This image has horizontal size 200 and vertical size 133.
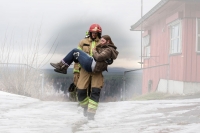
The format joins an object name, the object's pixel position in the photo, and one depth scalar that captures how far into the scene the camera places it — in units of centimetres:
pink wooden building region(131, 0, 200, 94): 1316
